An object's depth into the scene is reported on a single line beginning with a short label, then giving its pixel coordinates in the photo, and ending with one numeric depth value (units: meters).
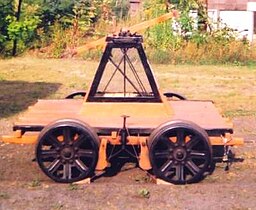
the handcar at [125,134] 6.27
